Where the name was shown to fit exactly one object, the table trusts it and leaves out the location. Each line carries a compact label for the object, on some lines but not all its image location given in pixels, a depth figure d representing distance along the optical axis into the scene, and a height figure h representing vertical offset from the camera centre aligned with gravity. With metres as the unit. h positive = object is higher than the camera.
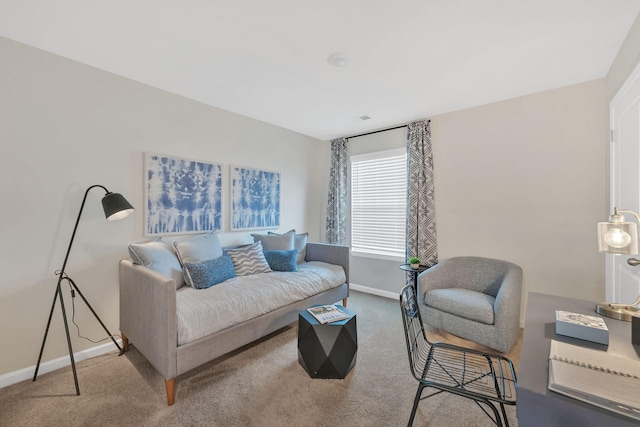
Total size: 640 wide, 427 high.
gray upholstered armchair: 2.27 -0.84
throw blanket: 1.93 -0.76
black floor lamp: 1.97 -0.01
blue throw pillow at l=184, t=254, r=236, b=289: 2.43 -0.57
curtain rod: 3.81 +1.23
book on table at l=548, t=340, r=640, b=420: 0.70 -0.51
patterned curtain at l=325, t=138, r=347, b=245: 4.32 +0.21
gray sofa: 1.75 -0.94
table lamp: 1.27 -0.16
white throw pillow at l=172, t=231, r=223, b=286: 2.59 -0.38
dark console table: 0.69 -0.54
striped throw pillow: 2.88 -0.54
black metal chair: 1.25 -0.91
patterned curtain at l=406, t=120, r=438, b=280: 3.43 +0.17
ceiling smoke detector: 2.12 +1.26
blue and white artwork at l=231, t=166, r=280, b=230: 3.38 +0.19
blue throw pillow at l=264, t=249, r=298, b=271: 3.12 -0.57
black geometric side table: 2.01 -1.06
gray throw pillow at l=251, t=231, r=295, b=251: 3.38 -0.38
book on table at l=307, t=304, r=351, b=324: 2.10 -0.86
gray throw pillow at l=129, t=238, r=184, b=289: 2.24 -0.40
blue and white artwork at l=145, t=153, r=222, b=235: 2.66 +0.19
